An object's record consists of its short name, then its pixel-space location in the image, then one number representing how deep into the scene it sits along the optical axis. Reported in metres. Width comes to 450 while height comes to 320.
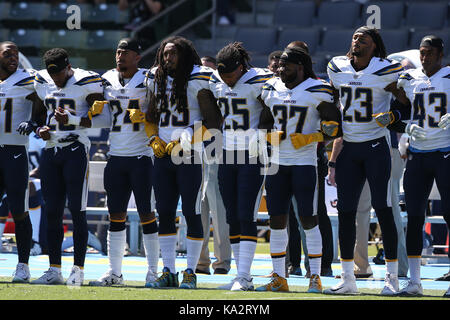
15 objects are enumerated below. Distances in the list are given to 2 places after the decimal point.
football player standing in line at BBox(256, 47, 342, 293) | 12.95
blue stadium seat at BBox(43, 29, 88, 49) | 30.78
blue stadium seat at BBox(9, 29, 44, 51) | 30.87
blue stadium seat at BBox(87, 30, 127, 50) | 30.19
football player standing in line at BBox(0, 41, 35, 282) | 14.23
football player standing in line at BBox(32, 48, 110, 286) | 13.67
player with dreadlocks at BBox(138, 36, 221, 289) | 13.28
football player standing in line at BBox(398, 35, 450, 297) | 12.77
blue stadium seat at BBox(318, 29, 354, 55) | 28.92
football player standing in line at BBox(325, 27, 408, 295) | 12.91
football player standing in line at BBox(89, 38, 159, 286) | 13.70
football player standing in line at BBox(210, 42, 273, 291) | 13.22
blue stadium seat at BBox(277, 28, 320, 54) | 29.45
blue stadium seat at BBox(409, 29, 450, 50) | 28.28
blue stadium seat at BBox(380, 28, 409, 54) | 28.19
